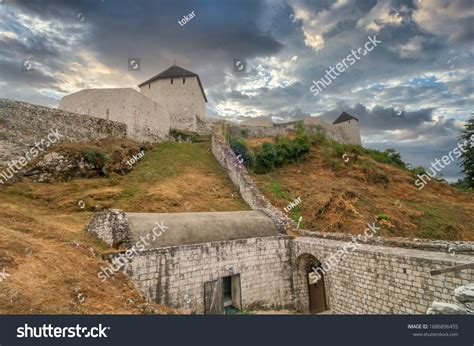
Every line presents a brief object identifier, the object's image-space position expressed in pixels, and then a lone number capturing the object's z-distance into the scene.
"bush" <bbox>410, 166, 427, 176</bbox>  28.61
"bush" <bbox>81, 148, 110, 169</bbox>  16.03
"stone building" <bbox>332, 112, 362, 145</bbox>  44.19
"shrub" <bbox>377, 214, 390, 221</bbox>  16.29
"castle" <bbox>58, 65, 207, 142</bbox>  20.98
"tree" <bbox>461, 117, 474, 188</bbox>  27.57
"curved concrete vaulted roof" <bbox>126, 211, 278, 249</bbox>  9.01
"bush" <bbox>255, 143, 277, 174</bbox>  22.11
